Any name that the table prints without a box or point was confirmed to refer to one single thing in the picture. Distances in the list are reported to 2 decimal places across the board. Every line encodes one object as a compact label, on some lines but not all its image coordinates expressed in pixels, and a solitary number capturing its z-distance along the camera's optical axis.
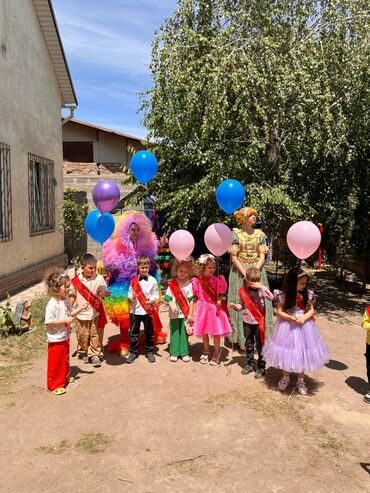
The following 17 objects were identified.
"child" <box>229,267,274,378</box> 4.66
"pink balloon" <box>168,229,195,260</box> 4.94
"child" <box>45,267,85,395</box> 4.23
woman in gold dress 5.09
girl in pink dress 4.96
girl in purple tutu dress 4.15
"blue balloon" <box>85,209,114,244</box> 5.00
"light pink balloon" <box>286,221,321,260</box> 4.30
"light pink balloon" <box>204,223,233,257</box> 4.93
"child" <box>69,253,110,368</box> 4.86
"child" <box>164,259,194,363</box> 5.02
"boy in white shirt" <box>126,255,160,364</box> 4.96
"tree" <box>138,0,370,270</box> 6.45
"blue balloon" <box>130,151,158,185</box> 5.20
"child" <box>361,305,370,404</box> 4.10
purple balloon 4.99
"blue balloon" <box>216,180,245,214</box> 4.93
